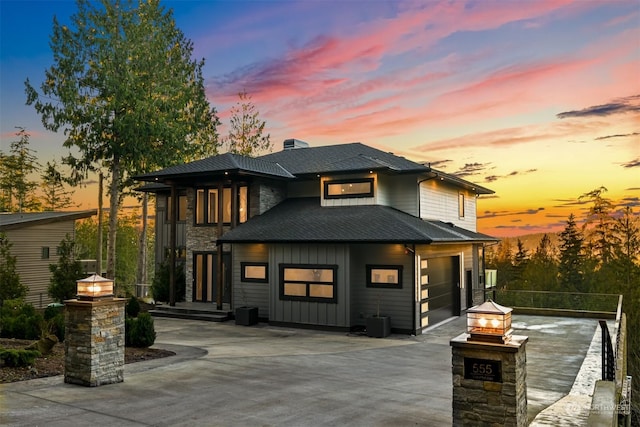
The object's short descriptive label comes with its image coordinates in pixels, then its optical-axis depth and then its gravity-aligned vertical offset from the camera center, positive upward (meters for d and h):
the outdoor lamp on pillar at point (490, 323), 5.42 -0.92
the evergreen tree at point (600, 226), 40.59 +1.64
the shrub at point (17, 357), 9.10 -2.16
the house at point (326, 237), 15.25 +0.28
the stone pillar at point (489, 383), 5.29 -1.58
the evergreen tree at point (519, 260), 54.58 -1.89
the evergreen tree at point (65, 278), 18.33 -1.29
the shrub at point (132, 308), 15.99 -2.13
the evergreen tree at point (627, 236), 37.84 +0.68
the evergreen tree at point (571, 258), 43.77 -1.31
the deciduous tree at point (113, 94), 25.70 +8.41
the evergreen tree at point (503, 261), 55.26 -2.18
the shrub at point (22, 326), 12.17 -2.10
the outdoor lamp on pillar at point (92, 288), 8.43 -0.76
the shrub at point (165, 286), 20.39 -1.76
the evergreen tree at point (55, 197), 45.50 +4.72
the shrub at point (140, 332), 11.42 -2.10
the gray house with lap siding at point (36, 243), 22.78 +0.14
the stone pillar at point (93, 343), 8.27 -1.75
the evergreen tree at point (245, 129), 36.19 +8.91
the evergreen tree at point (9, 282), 18.52 -1.45
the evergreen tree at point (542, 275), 36.41 -2.44
